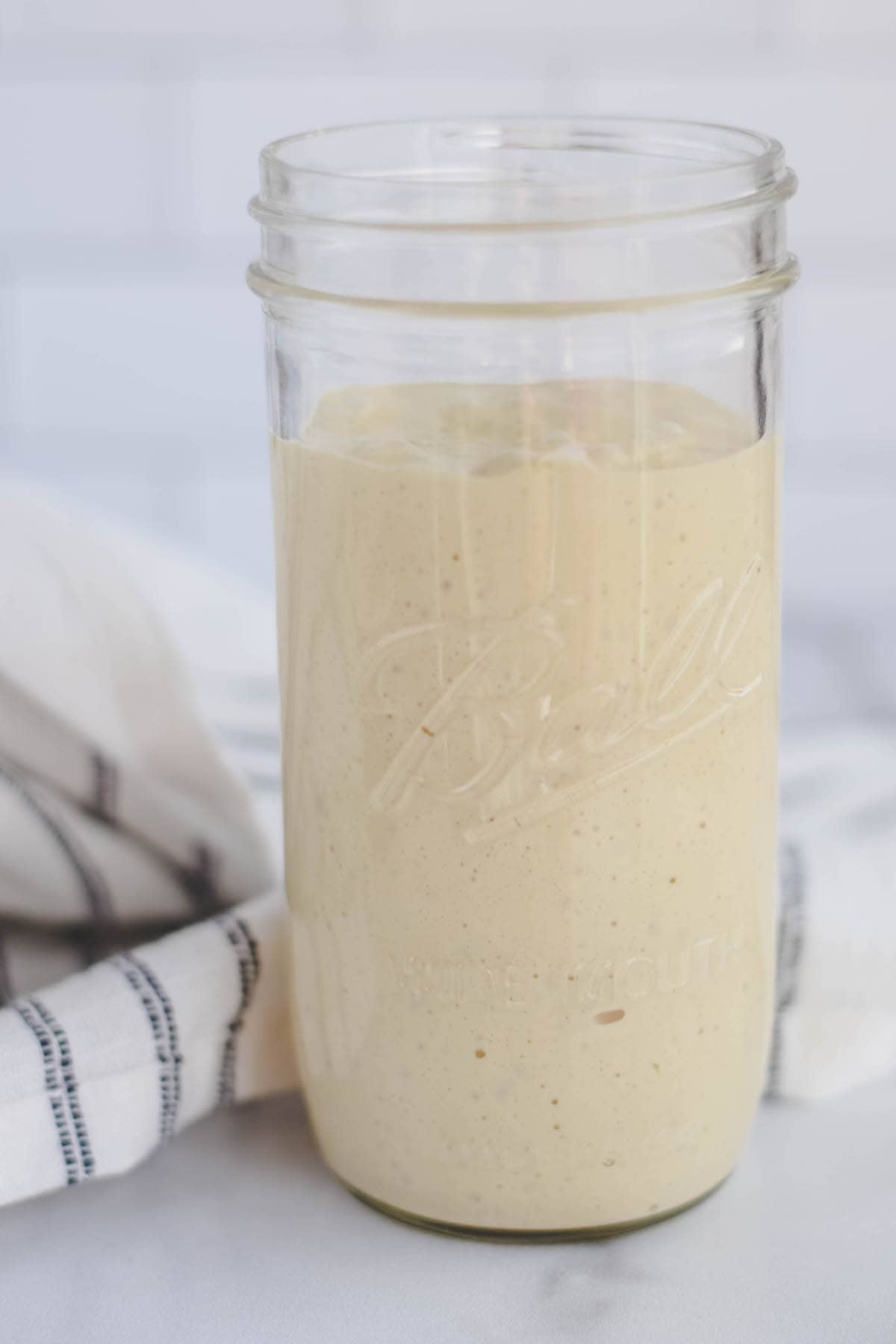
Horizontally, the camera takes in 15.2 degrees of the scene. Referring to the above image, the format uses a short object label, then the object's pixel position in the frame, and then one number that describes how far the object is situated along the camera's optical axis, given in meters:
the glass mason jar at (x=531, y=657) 0.51
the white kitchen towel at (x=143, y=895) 0.55
